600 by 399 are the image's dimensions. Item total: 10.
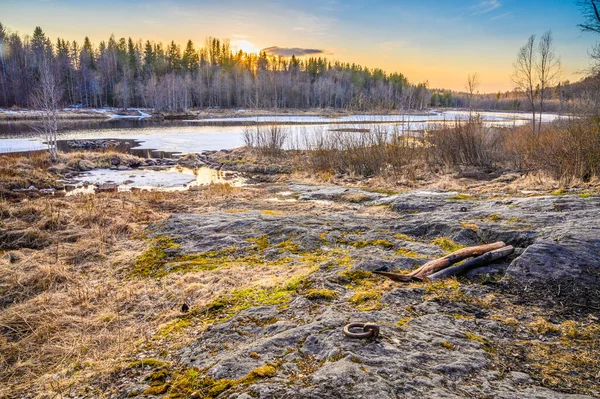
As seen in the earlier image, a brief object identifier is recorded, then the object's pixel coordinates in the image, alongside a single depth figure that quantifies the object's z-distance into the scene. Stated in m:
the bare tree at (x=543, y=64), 24.67
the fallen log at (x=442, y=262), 3.98
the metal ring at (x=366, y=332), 2.67
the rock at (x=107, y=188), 13.64
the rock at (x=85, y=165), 19.31
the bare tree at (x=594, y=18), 15.31
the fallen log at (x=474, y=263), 4.04
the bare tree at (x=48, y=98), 20.17
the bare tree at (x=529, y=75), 25.20
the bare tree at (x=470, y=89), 15.27
